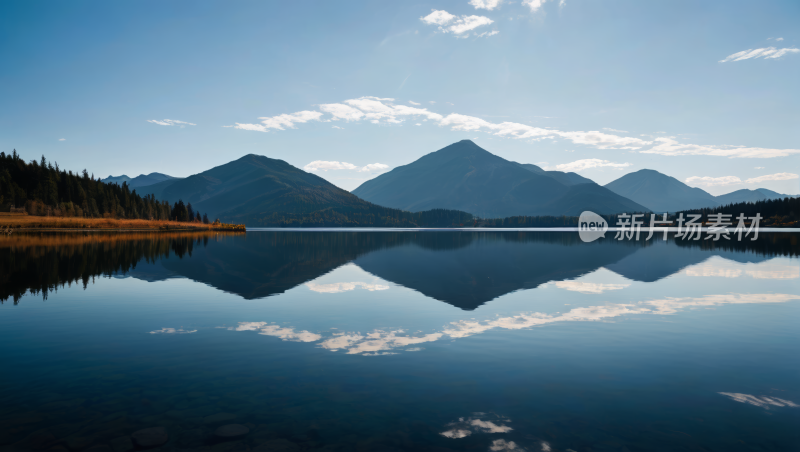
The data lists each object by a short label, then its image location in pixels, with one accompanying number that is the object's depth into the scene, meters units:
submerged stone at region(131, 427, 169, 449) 8.97
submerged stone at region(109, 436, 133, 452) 8.75
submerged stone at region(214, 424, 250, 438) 9.48
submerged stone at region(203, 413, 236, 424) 10.15
